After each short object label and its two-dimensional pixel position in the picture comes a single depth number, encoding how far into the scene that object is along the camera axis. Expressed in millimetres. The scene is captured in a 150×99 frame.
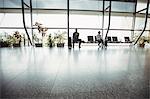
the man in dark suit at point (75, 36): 10148
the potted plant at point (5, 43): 10727
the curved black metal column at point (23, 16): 9425
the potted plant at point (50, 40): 11308
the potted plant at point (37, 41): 11203
